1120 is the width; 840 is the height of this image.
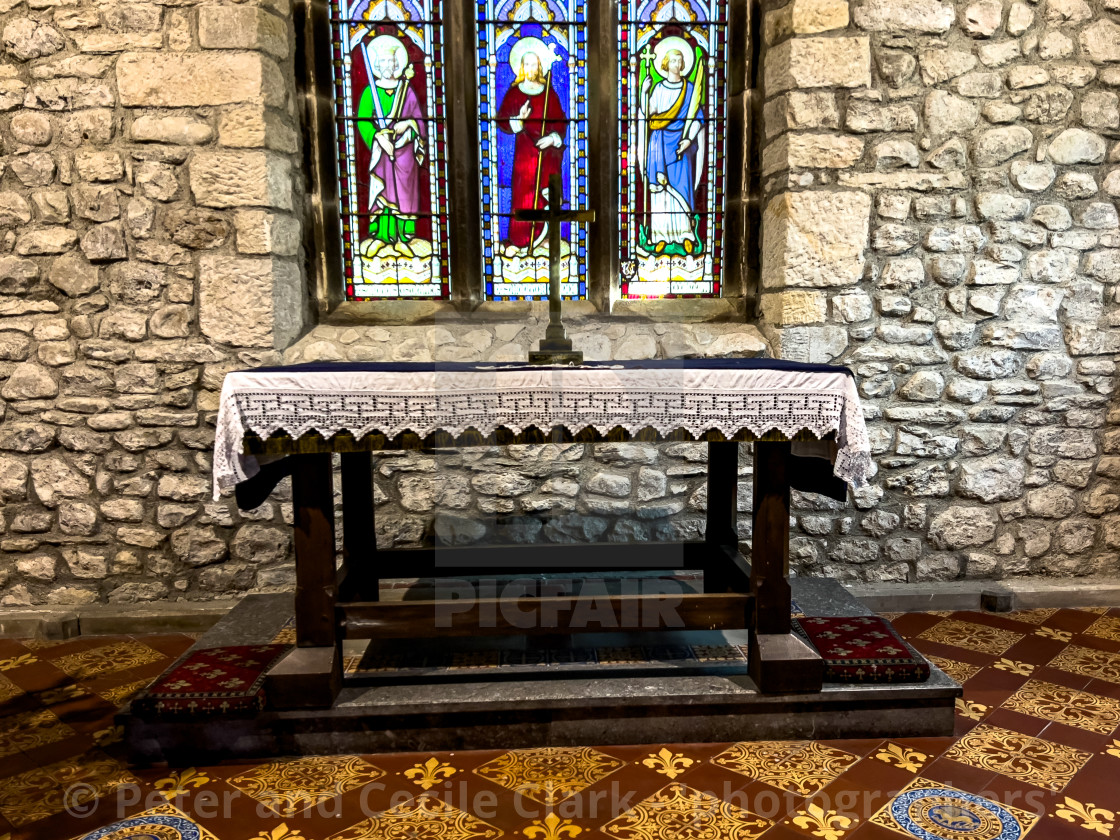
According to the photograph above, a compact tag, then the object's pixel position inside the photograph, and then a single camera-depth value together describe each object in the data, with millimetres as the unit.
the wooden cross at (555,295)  2475
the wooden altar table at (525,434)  2221
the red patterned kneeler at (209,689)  2271
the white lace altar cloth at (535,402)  2197
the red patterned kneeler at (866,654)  2420
